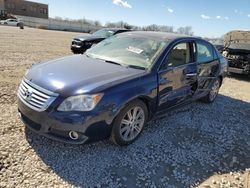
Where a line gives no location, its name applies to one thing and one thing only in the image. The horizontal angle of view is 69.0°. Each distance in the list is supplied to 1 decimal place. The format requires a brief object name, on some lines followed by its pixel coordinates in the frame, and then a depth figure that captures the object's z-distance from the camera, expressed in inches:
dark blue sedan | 88.7
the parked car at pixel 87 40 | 349.7
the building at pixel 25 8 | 2243.7
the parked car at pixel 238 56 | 282.2
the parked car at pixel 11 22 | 1303.9
